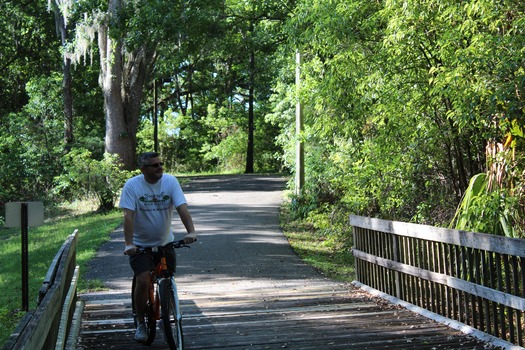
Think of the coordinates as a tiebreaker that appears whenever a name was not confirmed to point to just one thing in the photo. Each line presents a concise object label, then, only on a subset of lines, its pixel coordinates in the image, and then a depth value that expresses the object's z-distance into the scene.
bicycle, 6.10
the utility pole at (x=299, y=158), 22.08
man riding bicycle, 6.45
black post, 10.14
